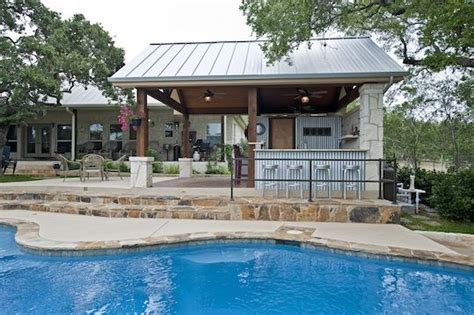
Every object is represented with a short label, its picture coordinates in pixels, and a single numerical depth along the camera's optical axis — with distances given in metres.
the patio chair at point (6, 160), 13.77
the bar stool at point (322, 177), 7.54
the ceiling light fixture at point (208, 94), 9.31
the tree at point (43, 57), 11.01
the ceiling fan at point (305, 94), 9.76
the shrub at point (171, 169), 14.06
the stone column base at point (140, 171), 8.09
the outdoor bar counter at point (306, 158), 7.55
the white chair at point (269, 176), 7.69
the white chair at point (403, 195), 8.23
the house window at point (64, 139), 17.06
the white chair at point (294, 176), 7.70
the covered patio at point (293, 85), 7.50
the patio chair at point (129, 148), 16.34
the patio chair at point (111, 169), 14.16
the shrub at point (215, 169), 14.17
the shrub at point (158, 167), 14.46
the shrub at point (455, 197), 6.88
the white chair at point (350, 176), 7.34
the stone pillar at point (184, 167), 12.34
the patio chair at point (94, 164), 10.27
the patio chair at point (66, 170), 10.04
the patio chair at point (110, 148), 16.52
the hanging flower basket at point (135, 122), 8.05
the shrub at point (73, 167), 14.21
